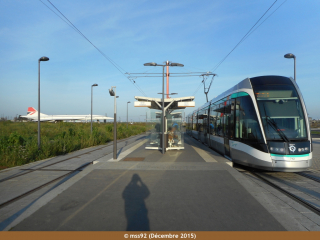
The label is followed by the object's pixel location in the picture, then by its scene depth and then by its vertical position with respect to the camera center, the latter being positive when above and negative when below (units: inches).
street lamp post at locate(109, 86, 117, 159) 470.3 +36.3
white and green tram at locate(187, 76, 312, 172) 330.0 -2.5
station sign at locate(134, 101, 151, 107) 555.2 +42.3
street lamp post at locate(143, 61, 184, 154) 558.7 +144.8
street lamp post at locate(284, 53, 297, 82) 594.2 +152.4
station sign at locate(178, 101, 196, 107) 561.2 +42.7
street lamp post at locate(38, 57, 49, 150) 585.6 +143.6
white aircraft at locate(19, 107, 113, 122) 3750.0 +109.3
